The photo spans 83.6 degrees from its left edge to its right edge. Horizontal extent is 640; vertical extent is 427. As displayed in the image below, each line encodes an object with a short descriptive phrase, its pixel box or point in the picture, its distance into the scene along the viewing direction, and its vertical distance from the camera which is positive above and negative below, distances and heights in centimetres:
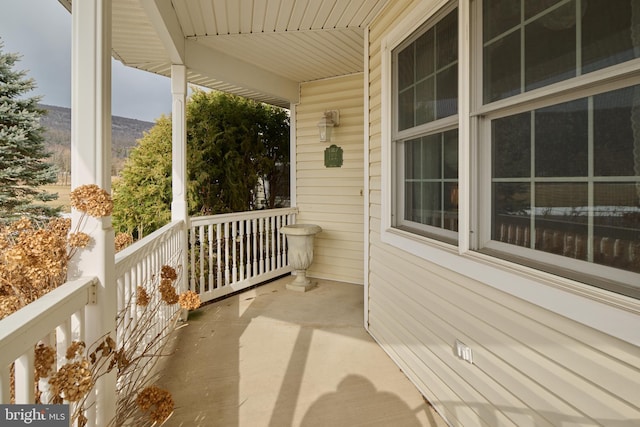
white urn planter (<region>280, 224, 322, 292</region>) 474 -56
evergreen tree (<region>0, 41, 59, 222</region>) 258 +44
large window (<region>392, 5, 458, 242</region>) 219 +54
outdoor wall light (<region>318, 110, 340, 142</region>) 499 +117
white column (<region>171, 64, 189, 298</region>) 375 +65
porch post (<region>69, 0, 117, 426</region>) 145 +29
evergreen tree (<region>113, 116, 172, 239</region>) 479 +27
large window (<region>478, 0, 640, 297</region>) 116 +28
